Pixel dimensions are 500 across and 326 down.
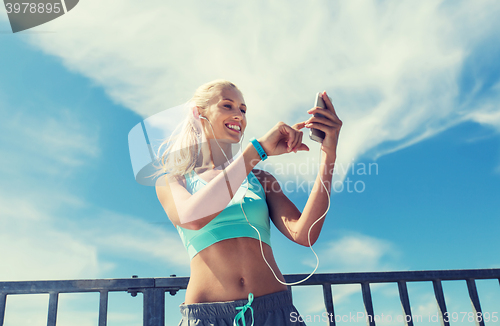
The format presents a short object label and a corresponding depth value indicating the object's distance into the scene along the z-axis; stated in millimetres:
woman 1381
